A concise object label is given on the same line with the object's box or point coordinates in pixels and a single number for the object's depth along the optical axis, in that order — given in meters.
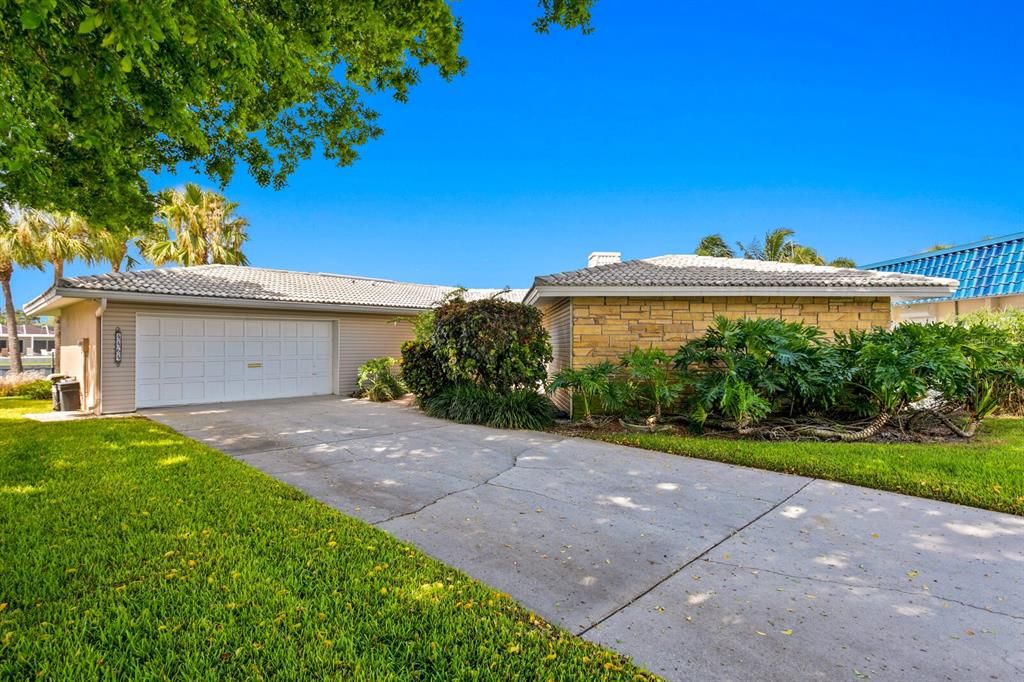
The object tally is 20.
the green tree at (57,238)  16.91
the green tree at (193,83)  3.31
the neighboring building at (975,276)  14.40
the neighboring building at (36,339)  48.66
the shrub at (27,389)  15.83
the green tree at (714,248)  20.72
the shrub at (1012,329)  9.53
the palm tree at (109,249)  17.72
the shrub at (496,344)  9.02
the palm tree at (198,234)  20.94
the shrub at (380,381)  12.84
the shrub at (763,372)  7.22
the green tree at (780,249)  20.45
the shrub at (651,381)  7.75
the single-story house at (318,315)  8.91
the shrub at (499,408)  8.66
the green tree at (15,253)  16.77
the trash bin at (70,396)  11.48
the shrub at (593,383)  7.93
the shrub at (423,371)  10.62
